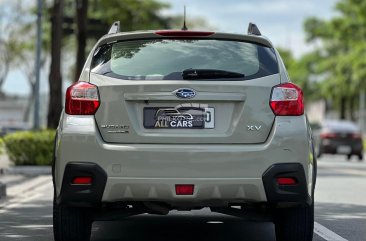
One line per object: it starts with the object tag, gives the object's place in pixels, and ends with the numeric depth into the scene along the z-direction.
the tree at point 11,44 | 63.19
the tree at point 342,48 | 51.94
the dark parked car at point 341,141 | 27.84
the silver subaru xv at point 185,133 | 5.95
